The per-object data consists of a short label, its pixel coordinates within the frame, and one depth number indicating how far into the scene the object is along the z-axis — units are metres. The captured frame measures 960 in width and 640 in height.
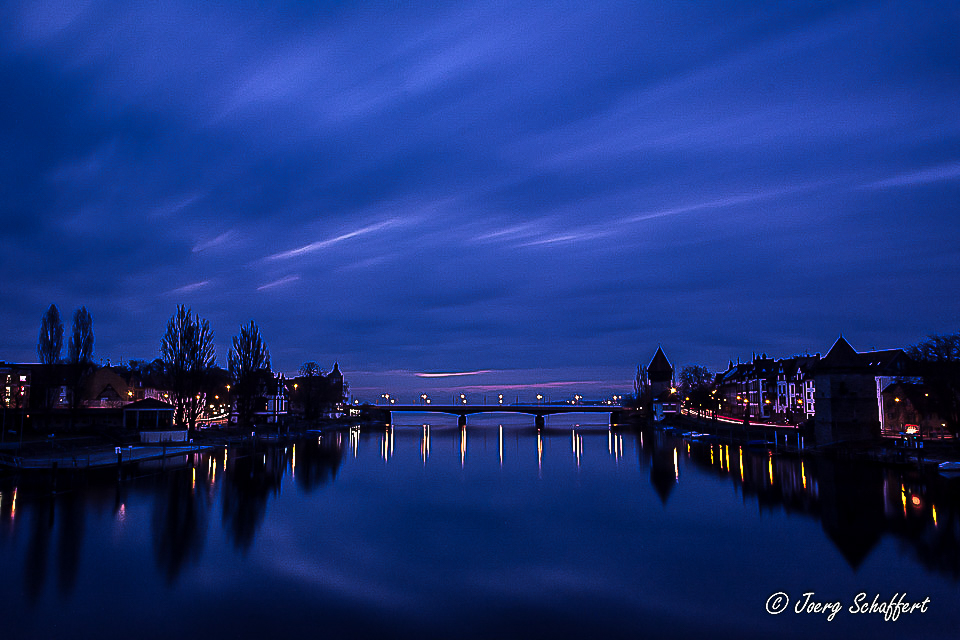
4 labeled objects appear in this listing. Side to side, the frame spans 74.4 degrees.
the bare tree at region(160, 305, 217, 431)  68.69
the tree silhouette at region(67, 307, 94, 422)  61.84
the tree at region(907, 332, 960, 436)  49.34
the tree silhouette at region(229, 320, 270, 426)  83.38
